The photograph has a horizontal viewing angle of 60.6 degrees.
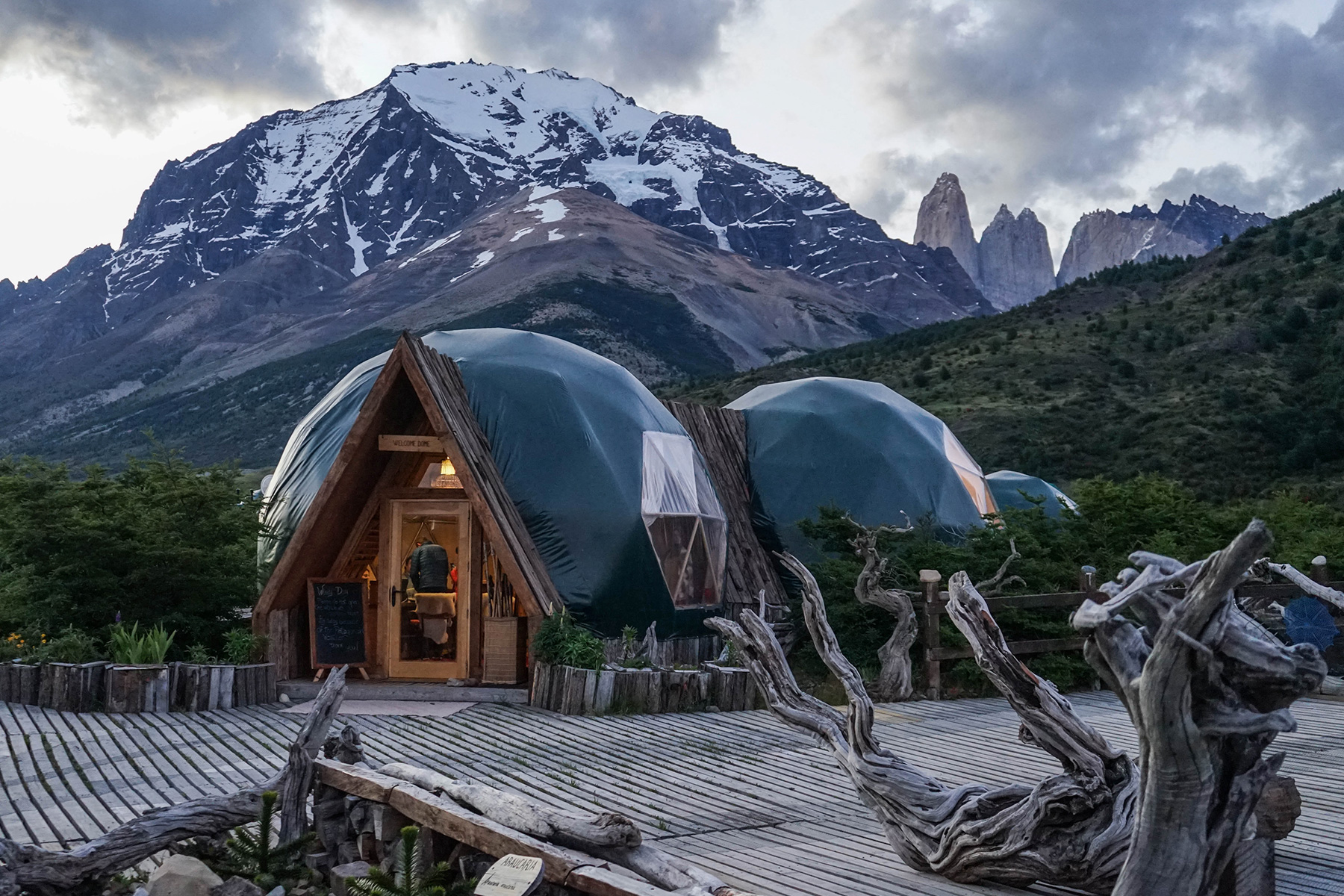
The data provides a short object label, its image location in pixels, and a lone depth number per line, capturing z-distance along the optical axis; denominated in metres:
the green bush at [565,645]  11.41
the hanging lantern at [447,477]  14.10
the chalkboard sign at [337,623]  13.06
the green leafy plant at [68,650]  11.73
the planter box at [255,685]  11.50
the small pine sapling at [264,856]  5.83
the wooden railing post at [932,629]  12.56
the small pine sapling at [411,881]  4.96
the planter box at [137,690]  10.81
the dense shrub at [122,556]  13.16
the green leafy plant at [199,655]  12.41
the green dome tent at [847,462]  17.94
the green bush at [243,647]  12.57
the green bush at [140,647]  11.48
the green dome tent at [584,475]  13.49
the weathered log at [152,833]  5.27
